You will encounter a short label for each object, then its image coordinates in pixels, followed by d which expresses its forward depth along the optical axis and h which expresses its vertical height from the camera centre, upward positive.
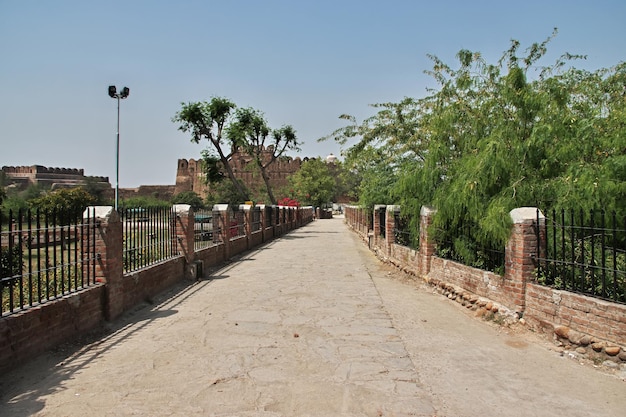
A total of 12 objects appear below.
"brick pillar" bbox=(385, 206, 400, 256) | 13.16 -0.48
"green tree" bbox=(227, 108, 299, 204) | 25.94 +4.72
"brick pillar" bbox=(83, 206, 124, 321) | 6.49 -0.60
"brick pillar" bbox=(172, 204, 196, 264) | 10.21 -0.35
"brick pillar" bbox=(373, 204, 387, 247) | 15.72 -0.49
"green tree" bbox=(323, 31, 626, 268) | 6.61 +0.89
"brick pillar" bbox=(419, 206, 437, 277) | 9.72 -0.66
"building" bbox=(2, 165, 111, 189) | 65.81 +5.42
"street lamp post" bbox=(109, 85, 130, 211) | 22.32 +5.33
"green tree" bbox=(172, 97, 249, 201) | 23.66 +4.88
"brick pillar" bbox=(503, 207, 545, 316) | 6.33 -0.58
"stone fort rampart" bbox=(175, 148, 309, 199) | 69.56 +5.82
